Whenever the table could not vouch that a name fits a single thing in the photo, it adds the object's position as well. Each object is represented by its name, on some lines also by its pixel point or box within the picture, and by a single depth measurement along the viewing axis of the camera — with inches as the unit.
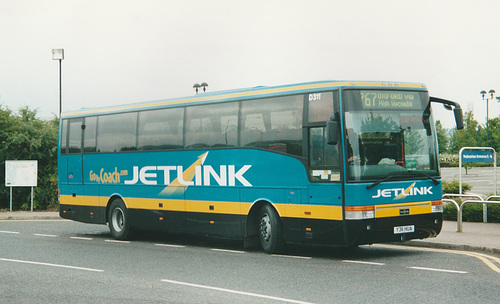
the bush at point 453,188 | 949.8
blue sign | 759.7
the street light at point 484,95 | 2443.4
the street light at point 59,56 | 1336.1
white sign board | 1090.1
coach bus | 488.7
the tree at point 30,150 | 1148.5
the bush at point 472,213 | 756.6
